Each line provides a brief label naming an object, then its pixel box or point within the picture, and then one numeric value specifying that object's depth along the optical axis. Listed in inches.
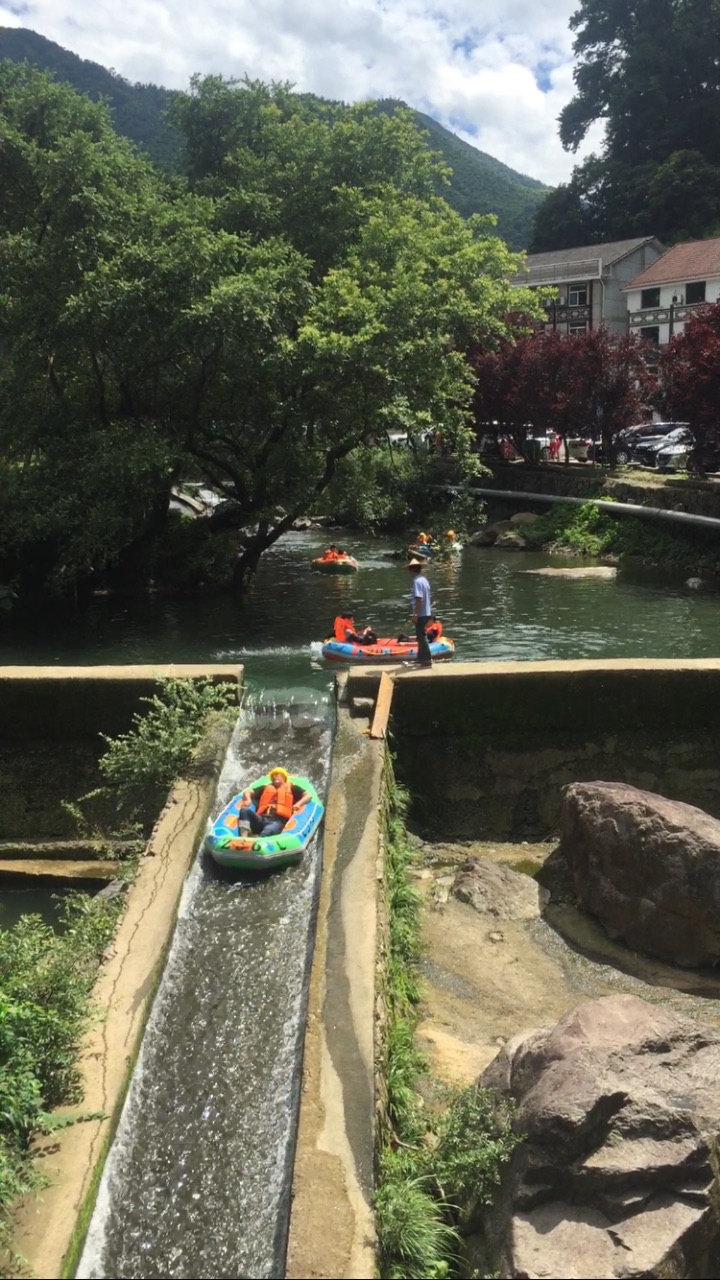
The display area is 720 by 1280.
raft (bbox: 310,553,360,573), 1021.2
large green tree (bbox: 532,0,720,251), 2397.9
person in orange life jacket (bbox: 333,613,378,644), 611.3
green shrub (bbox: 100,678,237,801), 410.3
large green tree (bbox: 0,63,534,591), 700.7
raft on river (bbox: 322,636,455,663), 592.0
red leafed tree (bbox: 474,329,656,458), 1246.9
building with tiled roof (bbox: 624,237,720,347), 1941.4
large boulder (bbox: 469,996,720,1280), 193.8
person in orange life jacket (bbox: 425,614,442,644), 612.1
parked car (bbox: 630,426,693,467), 1342.3
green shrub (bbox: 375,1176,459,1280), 202.8
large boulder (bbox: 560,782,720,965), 338.0
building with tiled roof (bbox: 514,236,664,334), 2187.5
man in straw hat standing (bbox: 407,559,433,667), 506.3
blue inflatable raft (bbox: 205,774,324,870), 350.0
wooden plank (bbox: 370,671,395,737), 432.5
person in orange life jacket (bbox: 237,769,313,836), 365.2
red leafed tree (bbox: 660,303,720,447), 1001.5
